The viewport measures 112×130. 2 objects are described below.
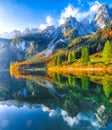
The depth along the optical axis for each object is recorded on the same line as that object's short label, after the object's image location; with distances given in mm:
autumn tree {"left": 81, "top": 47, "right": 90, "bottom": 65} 71847
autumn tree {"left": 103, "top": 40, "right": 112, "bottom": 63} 59256
